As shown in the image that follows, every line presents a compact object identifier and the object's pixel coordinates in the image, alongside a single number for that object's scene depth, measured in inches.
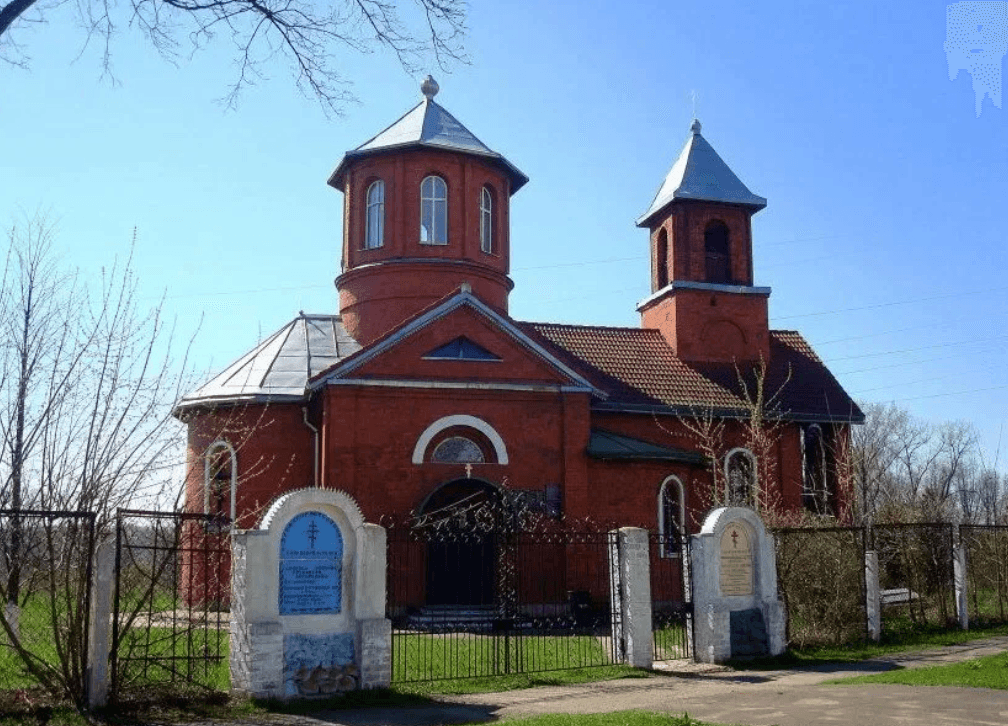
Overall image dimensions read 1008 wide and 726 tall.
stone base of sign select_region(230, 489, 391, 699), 451.5
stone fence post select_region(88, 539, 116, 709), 414.9
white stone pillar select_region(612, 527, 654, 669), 556.1
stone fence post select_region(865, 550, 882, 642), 661.3
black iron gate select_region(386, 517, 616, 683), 601.3
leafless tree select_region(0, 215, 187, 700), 416.5
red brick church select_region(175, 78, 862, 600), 825.5
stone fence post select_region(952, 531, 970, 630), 723.4
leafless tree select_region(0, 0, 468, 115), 343.3
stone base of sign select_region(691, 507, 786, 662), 582.2
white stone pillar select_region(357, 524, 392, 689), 471.8
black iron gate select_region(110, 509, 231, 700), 430.6
